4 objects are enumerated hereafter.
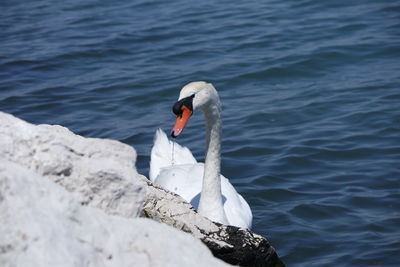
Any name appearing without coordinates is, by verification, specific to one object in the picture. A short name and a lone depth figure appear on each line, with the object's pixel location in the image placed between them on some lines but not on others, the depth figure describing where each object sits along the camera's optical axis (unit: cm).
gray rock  909
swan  1282
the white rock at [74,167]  631
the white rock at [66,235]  543
